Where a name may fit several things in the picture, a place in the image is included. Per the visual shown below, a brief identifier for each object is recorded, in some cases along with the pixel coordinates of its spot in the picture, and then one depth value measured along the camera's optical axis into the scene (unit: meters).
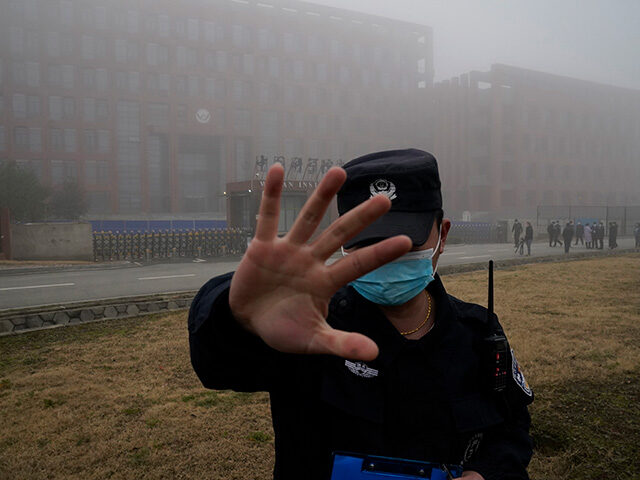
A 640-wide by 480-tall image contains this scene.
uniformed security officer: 1.31
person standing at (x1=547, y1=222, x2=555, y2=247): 25.38
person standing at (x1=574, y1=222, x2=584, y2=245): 25.59
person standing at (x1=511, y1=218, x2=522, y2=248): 21.75
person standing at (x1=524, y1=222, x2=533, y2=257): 20.14
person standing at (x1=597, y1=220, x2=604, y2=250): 22.96
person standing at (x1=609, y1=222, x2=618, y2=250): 23.66
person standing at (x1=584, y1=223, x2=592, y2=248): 23.22
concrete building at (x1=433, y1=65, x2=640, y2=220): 55.22
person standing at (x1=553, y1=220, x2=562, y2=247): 24.99
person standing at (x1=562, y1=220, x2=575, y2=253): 20.30
